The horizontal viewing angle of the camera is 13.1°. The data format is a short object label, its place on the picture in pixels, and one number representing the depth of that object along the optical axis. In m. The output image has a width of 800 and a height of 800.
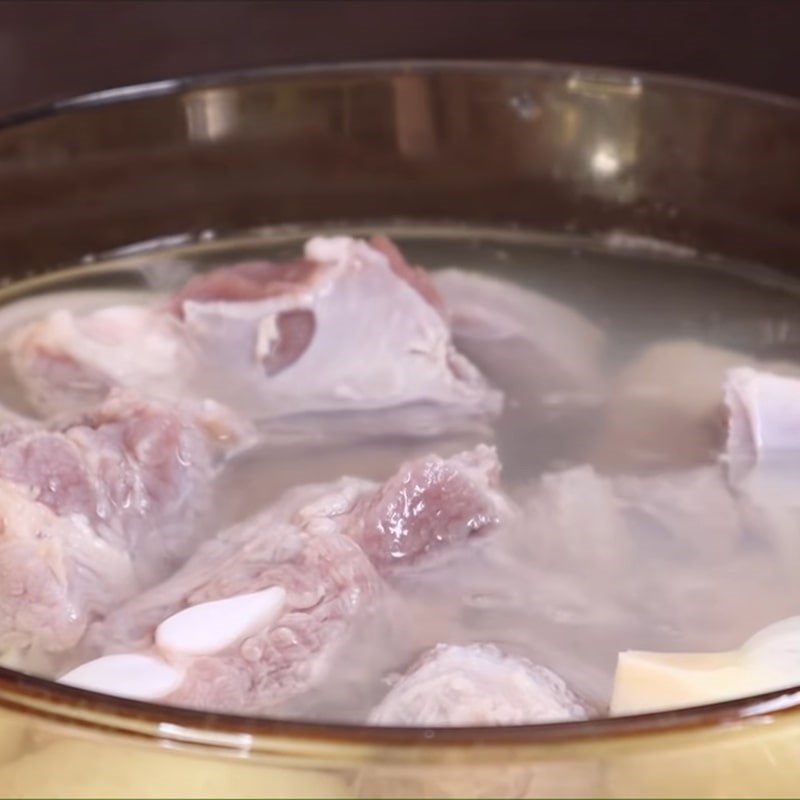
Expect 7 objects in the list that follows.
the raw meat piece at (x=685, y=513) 0.67
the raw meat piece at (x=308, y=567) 0.63
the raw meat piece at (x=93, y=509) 0.64
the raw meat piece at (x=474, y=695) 0.61
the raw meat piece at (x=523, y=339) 0.74
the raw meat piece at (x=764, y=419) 0.70
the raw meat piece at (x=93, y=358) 0.72
